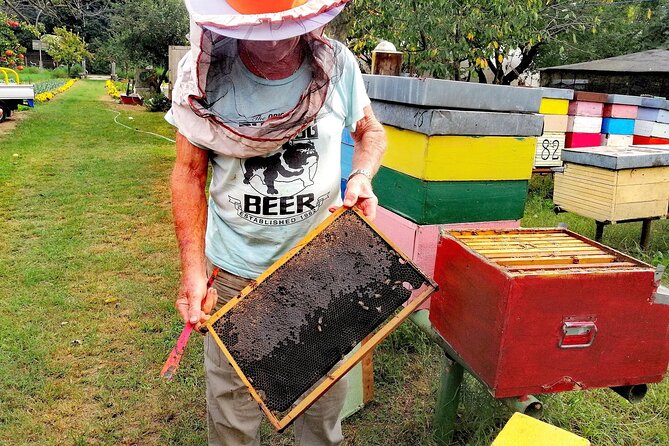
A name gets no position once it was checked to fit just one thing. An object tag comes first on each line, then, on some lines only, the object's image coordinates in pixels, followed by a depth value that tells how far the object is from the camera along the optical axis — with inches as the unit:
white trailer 450.3
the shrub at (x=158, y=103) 585.9
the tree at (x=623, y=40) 590.9
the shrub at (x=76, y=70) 1401.0
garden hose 397.9
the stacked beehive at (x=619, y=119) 225.8
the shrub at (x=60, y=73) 1314.2
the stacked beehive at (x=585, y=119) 218.1
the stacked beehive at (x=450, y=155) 92.2
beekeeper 50.0
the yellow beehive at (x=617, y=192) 144.6
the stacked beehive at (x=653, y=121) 225.1
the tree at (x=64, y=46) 1155.0
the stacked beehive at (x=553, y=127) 211.9
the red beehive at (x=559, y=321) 49.6
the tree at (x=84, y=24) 1484.5
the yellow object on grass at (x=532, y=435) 33.9
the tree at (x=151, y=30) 629.9
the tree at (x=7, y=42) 543.2
